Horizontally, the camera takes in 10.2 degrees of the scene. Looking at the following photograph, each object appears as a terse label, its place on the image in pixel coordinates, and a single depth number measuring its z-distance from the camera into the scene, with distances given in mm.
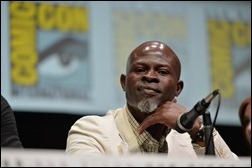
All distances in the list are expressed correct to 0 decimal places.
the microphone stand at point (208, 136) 4251
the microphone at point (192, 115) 4043
